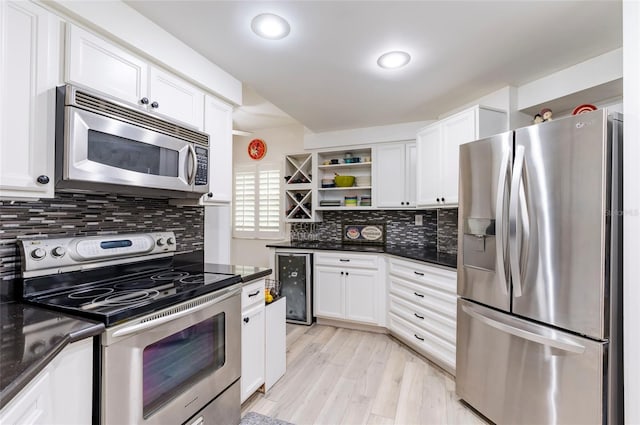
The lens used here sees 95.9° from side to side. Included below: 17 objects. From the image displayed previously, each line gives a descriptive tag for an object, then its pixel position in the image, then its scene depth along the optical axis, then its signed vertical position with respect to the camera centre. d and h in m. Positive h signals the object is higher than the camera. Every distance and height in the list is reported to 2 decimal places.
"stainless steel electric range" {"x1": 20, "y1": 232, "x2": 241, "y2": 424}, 1.14 -0.49
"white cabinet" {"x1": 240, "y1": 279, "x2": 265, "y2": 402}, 1.86 -0.85
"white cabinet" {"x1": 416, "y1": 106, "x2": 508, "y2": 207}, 2.37 +0.63
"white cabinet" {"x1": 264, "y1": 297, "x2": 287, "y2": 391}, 2.11 -0.99
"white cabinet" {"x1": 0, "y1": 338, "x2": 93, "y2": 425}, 0.82 -0.58
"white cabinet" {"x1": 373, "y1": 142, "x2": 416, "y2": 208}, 3.36 +0.47
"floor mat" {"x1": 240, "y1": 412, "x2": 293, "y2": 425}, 1.78 -1.29
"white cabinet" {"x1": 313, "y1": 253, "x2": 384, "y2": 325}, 3.17 -0.84
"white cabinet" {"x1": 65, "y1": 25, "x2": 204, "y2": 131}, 1.33 +0.73
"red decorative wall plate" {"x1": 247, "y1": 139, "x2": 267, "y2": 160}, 4.41 +0.99
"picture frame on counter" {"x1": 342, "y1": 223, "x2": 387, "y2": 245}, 3.72 -0.25
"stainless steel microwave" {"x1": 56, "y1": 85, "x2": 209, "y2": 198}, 1.24 +0.32
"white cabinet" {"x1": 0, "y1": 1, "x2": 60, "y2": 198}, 1.11 +0.46
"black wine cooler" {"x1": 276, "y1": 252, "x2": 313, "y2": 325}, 3.44 -0.84
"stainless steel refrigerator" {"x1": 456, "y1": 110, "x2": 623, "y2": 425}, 1.34 -0.31
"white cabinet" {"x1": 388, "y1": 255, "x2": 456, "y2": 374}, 2.28 -0.84
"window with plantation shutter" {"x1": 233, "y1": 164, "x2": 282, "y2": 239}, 4.34 +0.17
